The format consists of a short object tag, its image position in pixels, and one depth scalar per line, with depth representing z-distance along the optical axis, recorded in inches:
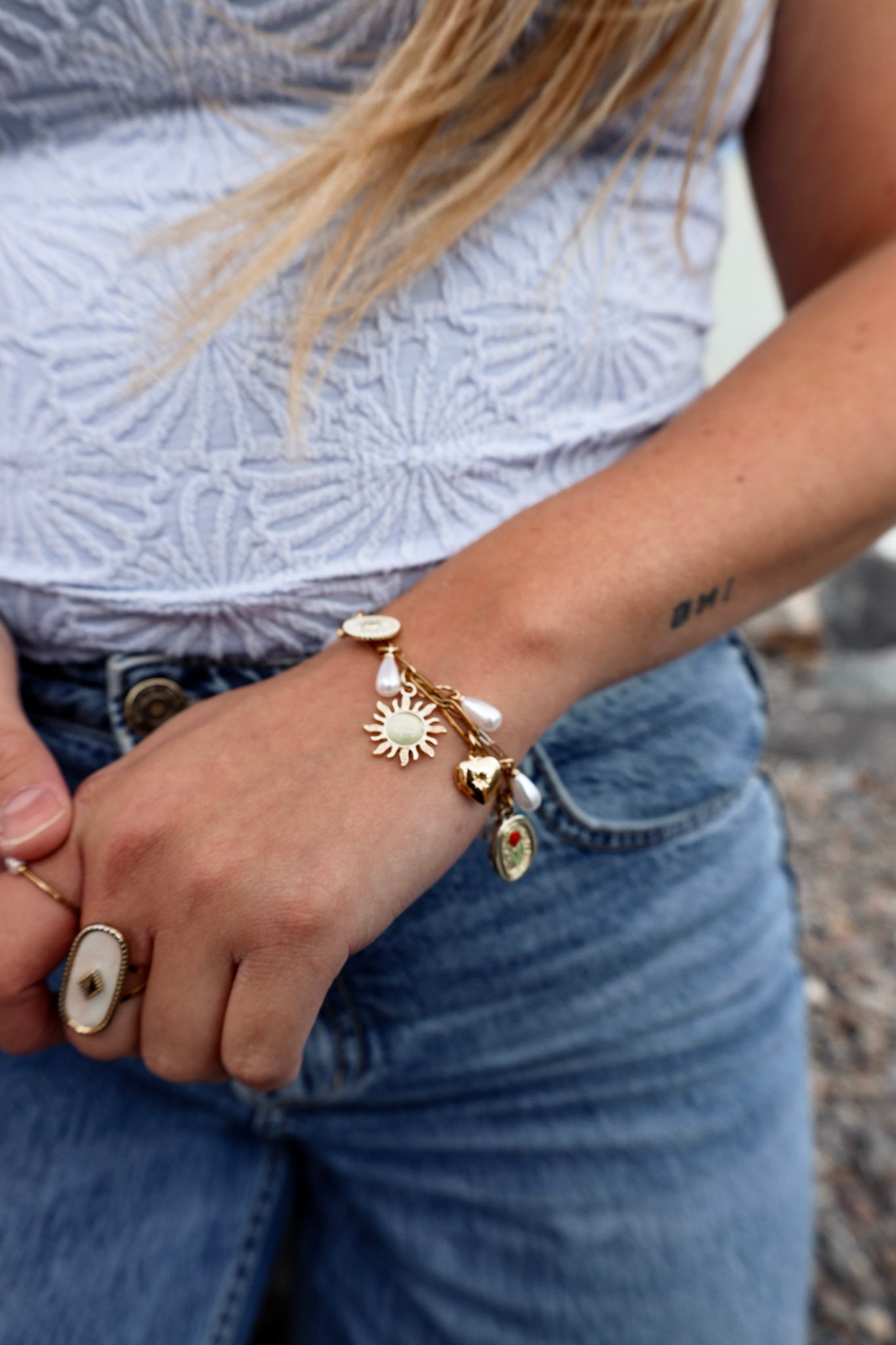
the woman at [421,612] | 13.8
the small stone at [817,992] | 40.4
